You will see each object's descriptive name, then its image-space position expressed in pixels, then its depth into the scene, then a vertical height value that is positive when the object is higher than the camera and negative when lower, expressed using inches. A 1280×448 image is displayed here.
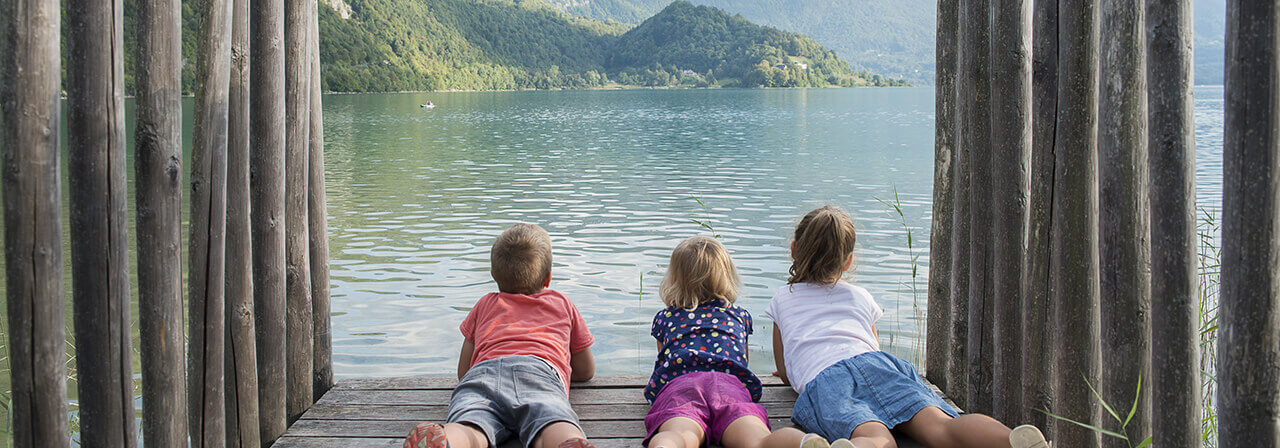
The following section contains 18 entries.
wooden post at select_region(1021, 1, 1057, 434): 106.8 -11.1
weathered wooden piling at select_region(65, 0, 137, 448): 89.1 -7.0
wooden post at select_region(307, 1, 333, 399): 146.6 -13.2
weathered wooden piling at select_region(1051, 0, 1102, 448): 102.3 -7.6
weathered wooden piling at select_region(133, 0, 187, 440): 96.0 -4.9
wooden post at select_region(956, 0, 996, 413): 127.6 -3.3
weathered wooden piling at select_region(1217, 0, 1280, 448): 71.0 -7.3
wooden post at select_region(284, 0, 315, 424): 135.5 -9.0
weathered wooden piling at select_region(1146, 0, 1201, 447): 82.5 -5.7
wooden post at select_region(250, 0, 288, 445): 126.4 -7.3
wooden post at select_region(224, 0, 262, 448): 117.0 -15.5
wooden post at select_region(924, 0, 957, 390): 150.6 -9.3
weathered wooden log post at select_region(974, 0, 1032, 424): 119.9 -3.6
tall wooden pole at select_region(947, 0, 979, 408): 130.9 -9.2
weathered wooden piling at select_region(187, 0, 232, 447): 106.7 -8.5
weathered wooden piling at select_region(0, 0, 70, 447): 84.6 -6.4
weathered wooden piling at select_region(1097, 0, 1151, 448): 91.1 -6.6
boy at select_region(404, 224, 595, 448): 125.9 -33.5
